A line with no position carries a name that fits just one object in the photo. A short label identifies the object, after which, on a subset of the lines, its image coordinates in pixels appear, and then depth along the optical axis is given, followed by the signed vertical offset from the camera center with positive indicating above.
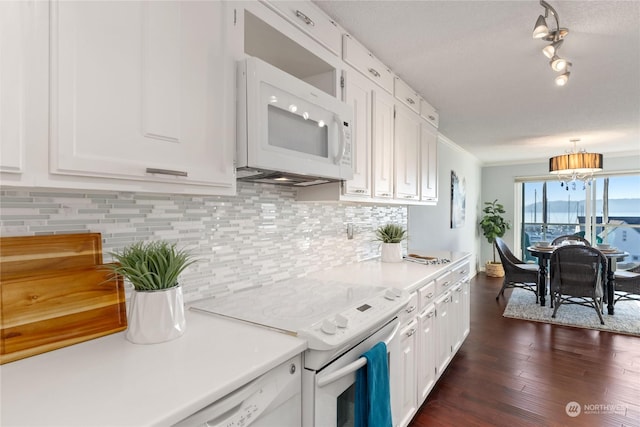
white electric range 1.04 -0.40
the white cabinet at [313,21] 1.45 +0.91
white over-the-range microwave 1.20 +0.34
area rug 3.67 -1.25
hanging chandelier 4.12 +0.63
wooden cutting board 0.91 -0.25
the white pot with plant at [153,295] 1.00 -0.26
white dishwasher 0.77 -0.50
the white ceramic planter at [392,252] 2.58 -0.31
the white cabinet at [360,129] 1.89 +0.50
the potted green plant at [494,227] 6.48 -0.30
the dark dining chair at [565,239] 5.10 -0.41
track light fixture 1.61 +0.91
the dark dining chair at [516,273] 4.60 -0.85
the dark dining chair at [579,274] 3.75 -0.71
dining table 4.08 -0.72
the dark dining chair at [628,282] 4.01 -0.85
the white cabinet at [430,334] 1.80 -0.80
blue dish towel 1.21 -0.68
